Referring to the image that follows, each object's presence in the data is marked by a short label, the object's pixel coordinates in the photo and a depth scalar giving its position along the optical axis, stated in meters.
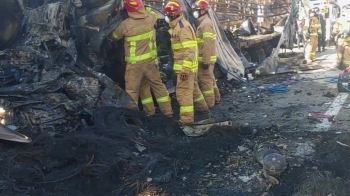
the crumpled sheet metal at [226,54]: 9.18
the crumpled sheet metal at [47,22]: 6.18
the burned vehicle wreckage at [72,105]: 4.34
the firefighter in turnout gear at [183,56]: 6.26
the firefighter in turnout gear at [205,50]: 7.22
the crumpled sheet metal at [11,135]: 4.52
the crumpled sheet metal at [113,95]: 5.93
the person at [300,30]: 13.89
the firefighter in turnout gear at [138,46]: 6.16
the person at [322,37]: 15.35
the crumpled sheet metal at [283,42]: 10.66
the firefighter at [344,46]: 10.20
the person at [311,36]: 12.77
